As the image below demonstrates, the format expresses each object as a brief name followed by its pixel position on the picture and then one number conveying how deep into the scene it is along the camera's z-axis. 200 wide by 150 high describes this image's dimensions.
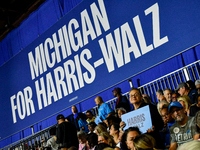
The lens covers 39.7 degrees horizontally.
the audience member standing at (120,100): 6.43
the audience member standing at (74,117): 7.61
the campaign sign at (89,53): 7.18
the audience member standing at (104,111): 6.16
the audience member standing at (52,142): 6.37
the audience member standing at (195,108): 3.94
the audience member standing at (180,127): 3.35
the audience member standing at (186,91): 5.19
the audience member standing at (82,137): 5.59
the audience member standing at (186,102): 4.32
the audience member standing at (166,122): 3.96
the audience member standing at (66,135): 5.23
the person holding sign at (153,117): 3.54
